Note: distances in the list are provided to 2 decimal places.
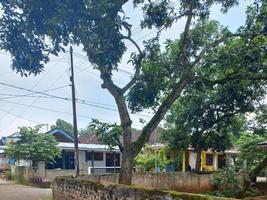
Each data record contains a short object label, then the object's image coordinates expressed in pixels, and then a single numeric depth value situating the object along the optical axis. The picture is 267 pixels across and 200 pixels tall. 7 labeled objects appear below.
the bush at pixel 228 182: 19.24
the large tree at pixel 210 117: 21.39
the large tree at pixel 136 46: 11.13
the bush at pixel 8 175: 34.09
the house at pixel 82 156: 32.78
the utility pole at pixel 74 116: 21.95
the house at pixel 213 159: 38.74
